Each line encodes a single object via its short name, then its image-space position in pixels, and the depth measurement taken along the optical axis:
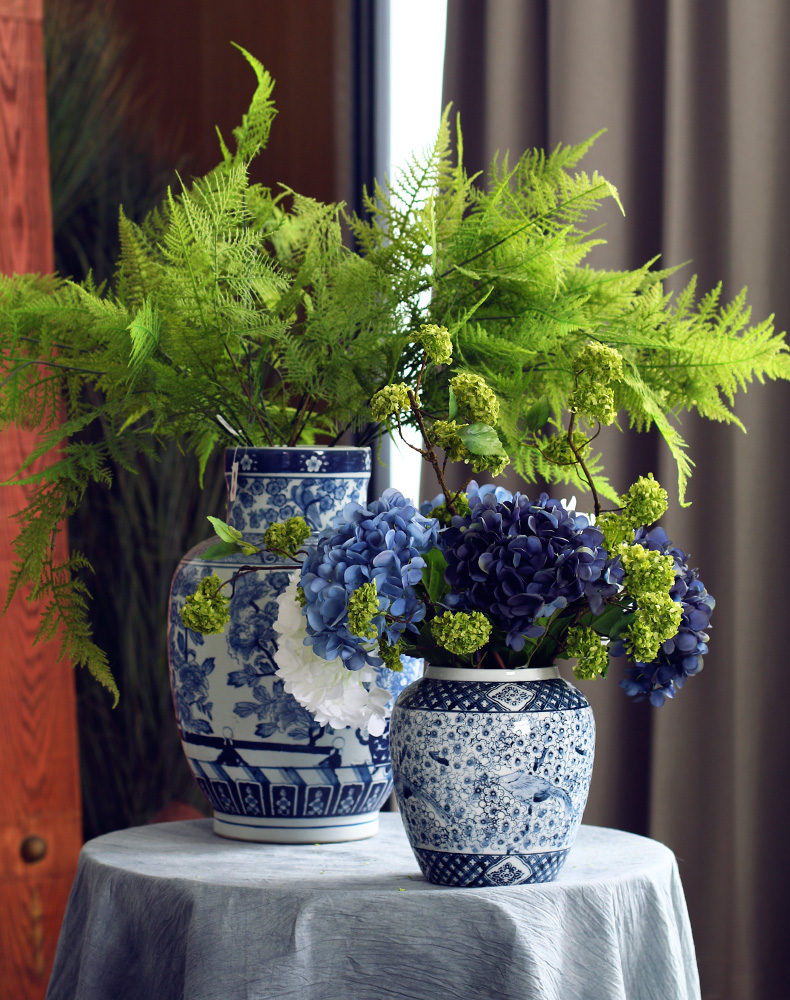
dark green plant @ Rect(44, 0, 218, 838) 4.96
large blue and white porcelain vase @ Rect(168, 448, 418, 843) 3.07
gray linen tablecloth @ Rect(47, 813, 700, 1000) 2.84
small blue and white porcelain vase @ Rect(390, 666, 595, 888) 2.86
